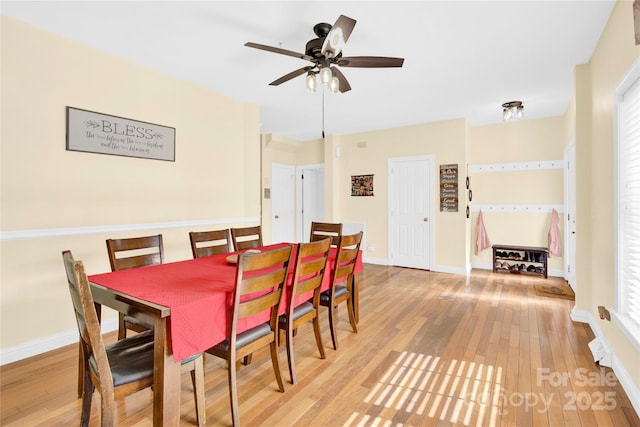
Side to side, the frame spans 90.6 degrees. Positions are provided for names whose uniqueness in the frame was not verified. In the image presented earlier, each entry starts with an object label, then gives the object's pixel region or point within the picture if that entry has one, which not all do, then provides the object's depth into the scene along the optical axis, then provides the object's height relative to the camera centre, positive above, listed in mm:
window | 1964 +60
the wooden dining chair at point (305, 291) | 2029 -539
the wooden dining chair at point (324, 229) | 3354 -202
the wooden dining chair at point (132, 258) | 2141 -349
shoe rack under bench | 5031 -811
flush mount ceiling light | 4383 +1404
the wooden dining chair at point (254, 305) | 1620 -517
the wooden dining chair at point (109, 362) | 1318 -714
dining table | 1395 -471
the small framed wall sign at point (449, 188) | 5289 +383
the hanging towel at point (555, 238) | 5039 -437
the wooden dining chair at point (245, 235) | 3094 -250
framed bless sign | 2771 +728
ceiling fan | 2248 +1164
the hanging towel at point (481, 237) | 5605 -477
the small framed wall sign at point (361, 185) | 6160 +511
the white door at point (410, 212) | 5562 -22
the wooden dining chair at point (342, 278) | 2518 -572
